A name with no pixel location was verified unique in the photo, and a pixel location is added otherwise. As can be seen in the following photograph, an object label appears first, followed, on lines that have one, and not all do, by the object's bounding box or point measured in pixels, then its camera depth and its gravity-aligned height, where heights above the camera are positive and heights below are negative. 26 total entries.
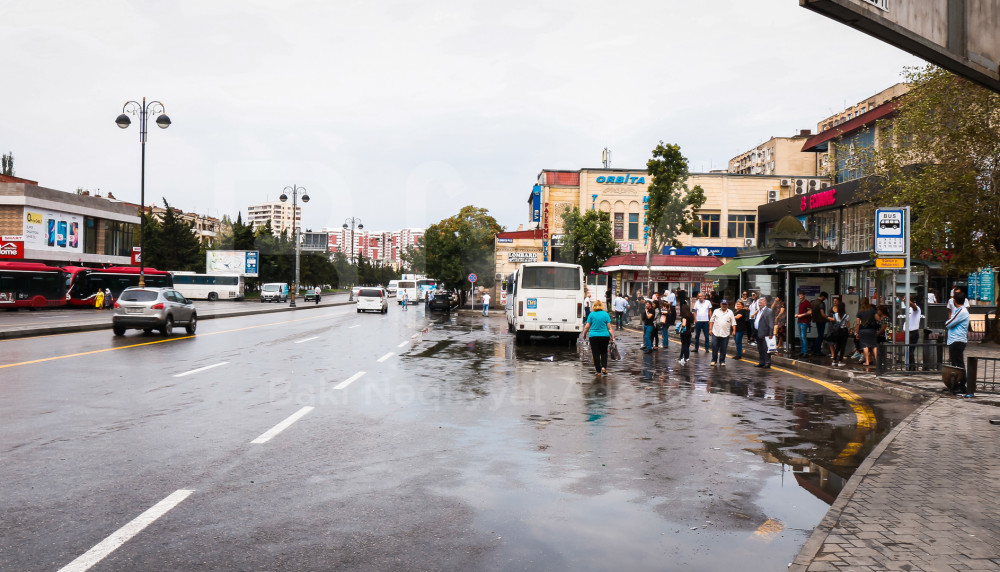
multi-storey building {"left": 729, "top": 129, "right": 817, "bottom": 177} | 78.56 +13.12
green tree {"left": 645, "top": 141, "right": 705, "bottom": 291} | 41.31 +5.78
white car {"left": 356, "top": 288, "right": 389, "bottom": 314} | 52.97 -1.39
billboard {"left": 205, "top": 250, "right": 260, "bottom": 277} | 83.19 +1.84
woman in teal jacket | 15.59 -1.05
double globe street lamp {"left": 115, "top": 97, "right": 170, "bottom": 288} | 33.84 +6.98
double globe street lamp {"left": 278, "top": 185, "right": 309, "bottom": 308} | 60.03 +6.51
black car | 56.81 -1.52
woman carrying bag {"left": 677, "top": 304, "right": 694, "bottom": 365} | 19.14 -1.17
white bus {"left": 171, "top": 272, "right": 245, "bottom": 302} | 80.62 -0.81
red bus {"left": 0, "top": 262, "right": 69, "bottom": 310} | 43.84 -0.59
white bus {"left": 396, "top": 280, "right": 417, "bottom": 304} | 87.49 -0.94
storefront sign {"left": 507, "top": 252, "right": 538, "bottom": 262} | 76.75 +2.59
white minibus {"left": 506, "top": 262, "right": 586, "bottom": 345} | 23.97 -0.56
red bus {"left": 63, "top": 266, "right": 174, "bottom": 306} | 51.22 -0.26
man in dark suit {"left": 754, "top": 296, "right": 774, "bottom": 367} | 18.14 -1.04
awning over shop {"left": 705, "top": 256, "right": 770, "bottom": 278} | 24.39 +0.61
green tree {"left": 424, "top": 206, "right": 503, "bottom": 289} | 74.50 +3.00
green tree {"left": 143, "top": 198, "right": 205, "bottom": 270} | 86.85 +3.61
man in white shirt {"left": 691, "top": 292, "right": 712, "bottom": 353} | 20.06 -0.75
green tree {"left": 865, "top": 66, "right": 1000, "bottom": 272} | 23.34 +3.62
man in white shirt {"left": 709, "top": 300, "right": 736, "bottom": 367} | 18.23 -1.05
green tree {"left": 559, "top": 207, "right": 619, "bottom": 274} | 60.12 +3.33
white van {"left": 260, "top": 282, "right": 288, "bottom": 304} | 79.62 -1.41
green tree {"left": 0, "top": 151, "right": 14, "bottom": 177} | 95.00 +13.85
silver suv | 23.64 -1.06
